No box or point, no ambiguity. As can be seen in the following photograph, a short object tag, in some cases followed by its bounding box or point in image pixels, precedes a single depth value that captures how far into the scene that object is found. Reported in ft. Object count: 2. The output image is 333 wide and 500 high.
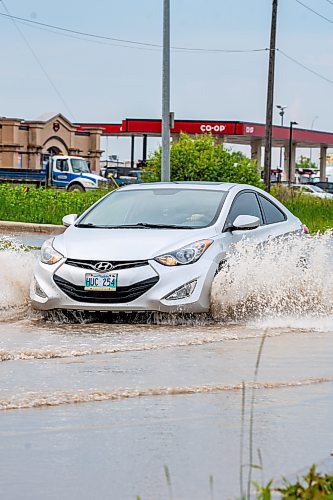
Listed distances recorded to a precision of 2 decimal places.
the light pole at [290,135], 293.84
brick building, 275.59
